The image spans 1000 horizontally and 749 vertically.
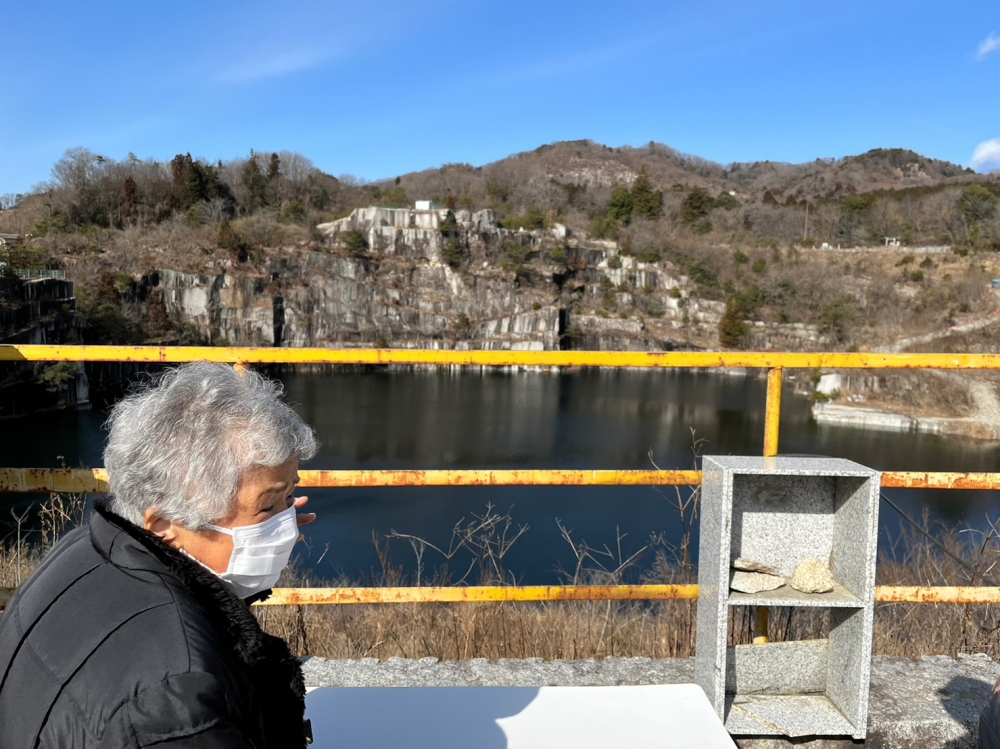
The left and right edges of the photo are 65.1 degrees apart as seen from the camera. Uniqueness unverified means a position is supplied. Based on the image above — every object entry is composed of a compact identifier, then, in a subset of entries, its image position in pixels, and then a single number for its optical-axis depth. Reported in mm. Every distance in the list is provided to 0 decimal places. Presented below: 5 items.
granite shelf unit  2020
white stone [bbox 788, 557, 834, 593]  2084
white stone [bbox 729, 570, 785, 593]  2080
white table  1561
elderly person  865
